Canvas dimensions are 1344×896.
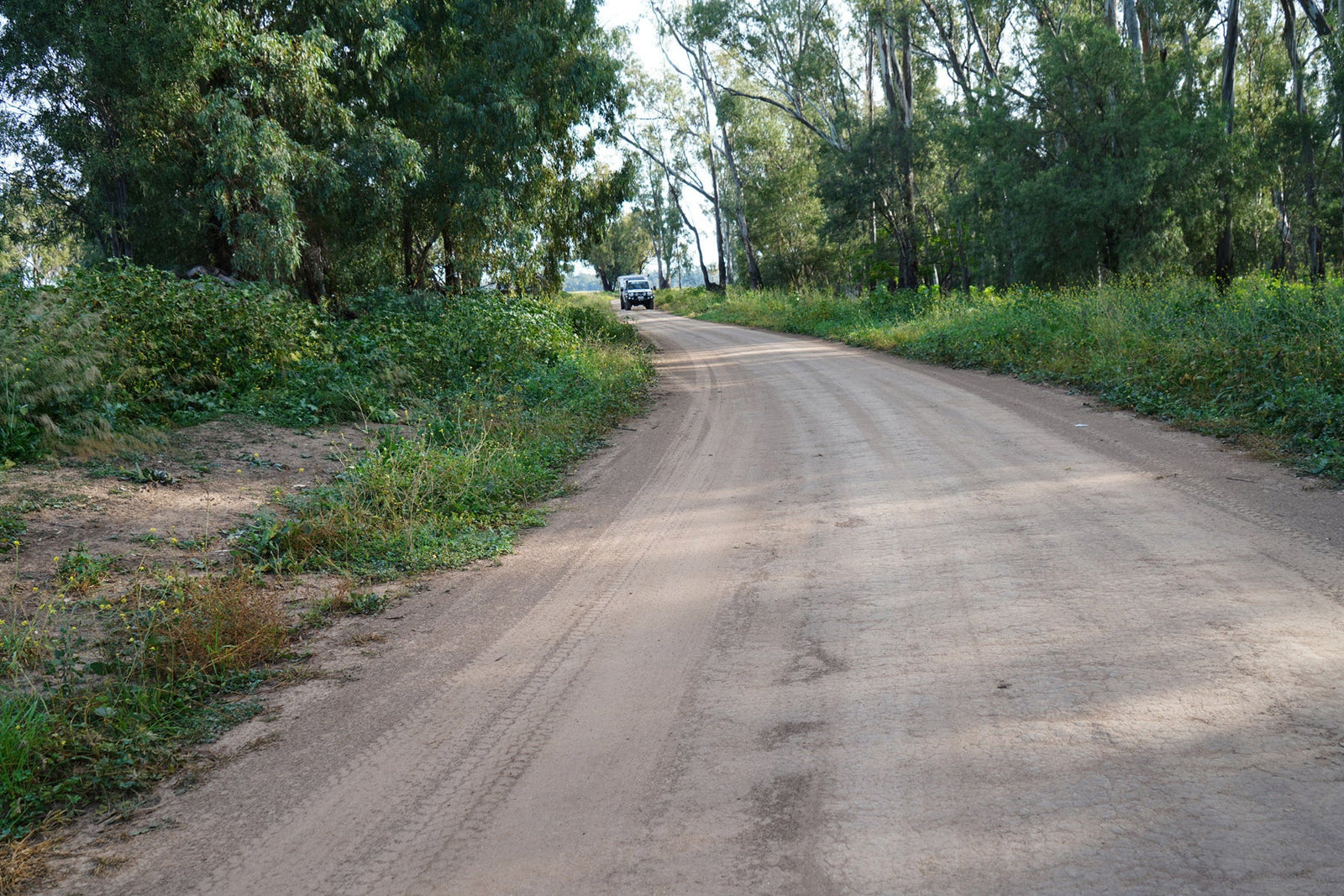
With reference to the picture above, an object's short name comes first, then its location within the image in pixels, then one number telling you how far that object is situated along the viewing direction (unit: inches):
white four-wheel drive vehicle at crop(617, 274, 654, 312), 2112.5
